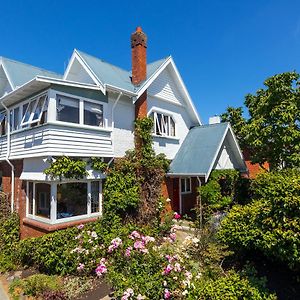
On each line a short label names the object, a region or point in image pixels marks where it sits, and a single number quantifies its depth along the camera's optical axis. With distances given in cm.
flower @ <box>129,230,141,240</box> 720
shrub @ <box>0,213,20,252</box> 1179
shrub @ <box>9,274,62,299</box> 760
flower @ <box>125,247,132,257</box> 654
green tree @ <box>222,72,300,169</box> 1609
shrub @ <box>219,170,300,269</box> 593
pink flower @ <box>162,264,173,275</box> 609
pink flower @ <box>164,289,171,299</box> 573
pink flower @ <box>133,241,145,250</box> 654
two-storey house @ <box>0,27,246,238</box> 1146
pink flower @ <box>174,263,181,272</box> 618
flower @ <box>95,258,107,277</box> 624
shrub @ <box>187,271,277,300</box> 589
